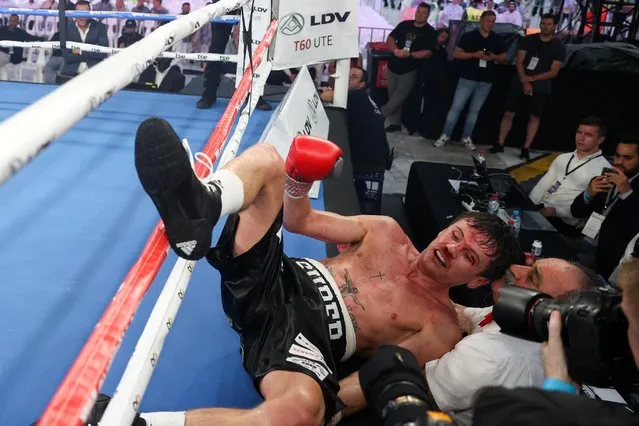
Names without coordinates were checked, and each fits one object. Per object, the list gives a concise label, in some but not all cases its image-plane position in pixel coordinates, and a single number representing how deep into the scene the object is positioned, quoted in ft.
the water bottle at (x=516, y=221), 9.43
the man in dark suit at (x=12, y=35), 18.65
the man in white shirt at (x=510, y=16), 23.49
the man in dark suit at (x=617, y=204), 9.34
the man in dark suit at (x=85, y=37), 16.46
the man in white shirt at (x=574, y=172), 11.04
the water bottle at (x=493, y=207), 9.70
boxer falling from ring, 3.66
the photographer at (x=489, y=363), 4.42
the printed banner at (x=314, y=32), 10.21
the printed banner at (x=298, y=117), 7.47
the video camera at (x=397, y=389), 2.62
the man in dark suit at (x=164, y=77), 18.71
